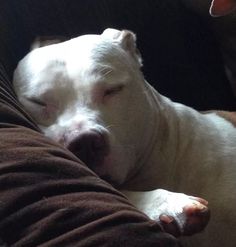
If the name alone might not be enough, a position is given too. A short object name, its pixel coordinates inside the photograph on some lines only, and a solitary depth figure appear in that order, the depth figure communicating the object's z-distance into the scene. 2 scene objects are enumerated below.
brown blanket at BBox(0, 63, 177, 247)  0.92
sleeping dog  1.40
